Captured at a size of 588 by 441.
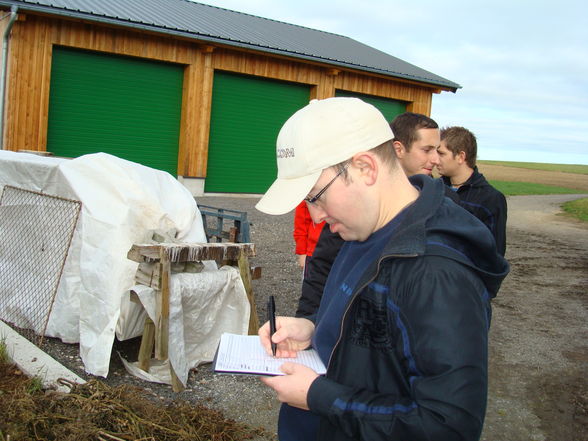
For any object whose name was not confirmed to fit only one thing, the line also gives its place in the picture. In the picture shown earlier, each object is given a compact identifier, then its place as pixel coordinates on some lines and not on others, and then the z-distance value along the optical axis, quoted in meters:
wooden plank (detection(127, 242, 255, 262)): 4.58
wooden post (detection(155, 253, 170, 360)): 4.49
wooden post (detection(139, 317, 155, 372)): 4.64
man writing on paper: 1.40
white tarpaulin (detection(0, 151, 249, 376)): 4.79
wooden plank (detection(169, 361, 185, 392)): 4.47
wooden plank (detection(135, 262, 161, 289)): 4.60
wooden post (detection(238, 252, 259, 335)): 5.22
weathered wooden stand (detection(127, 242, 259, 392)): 4.51
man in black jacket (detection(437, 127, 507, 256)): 4.49
